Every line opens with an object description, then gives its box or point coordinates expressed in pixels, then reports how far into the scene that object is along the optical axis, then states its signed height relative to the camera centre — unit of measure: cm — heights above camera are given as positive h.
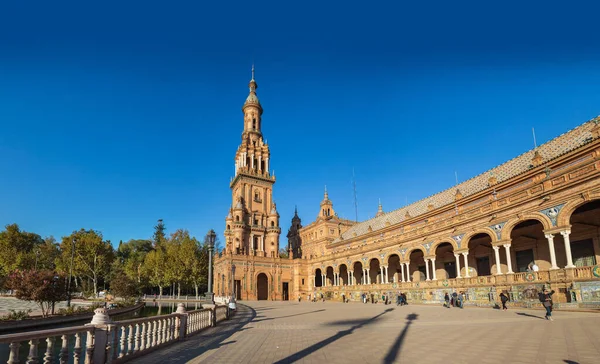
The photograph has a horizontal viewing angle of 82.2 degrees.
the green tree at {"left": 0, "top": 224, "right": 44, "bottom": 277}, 5594 +174
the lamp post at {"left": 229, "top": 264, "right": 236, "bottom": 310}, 2105 -307
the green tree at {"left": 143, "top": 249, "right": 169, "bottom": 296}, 5507 -199
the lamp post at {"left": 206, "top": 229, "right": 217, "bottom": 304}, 1623 +24
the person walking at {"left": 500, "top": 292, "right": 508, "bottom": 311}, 2024 -309
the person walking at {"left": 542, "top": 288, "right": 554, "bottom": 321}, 1362 -224
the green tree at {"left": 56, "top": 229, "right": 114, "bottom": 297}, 5472 +54
